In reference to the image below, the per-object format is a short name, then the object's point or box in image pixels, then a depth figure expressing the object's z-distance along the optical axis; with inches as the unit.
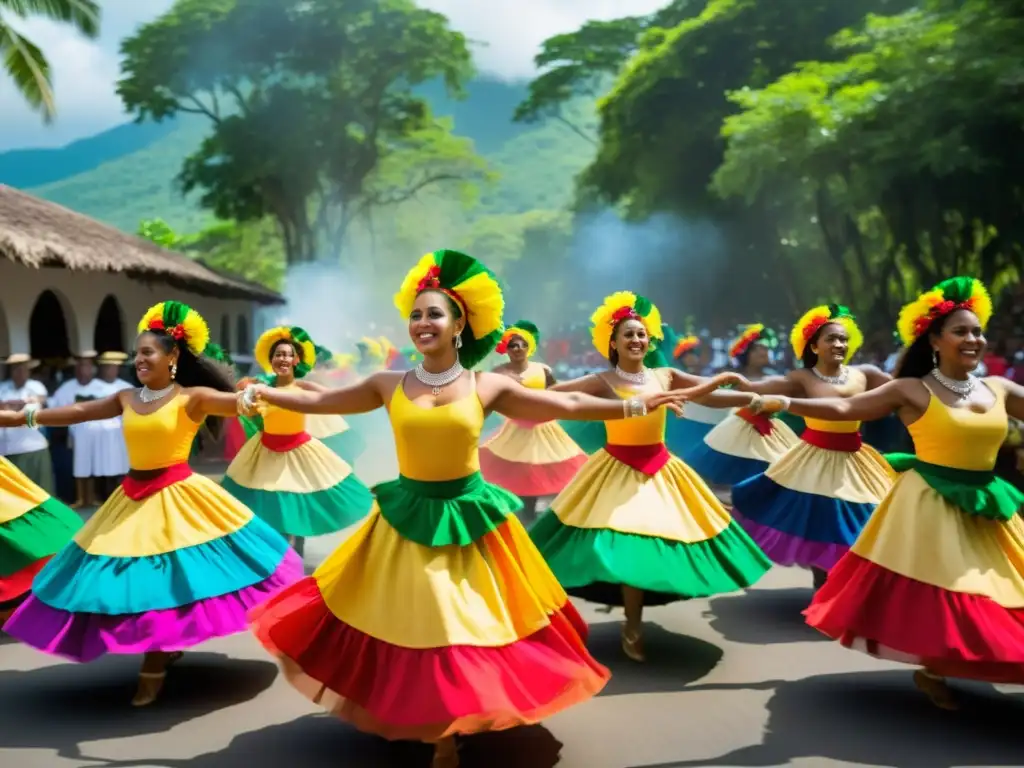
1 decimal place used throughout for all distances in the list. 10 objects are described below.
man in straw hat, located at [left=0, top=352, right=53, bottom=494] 392.5
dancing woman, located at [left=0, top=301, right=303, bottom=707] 191.2
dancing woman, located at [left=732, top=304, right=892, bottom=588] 261.3
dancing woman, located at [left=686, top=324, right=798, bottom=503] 378.3
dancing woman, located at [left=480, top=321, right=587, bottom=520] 377.4
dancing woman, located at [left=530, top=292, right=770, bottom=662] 218.1
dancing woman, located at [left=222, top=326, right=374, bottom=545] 302.7
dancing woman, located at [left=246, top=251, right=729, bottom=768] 155.8
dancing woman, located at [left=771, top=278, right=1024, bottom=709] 180.9
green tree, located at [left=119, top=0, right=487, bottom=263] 1644.9
